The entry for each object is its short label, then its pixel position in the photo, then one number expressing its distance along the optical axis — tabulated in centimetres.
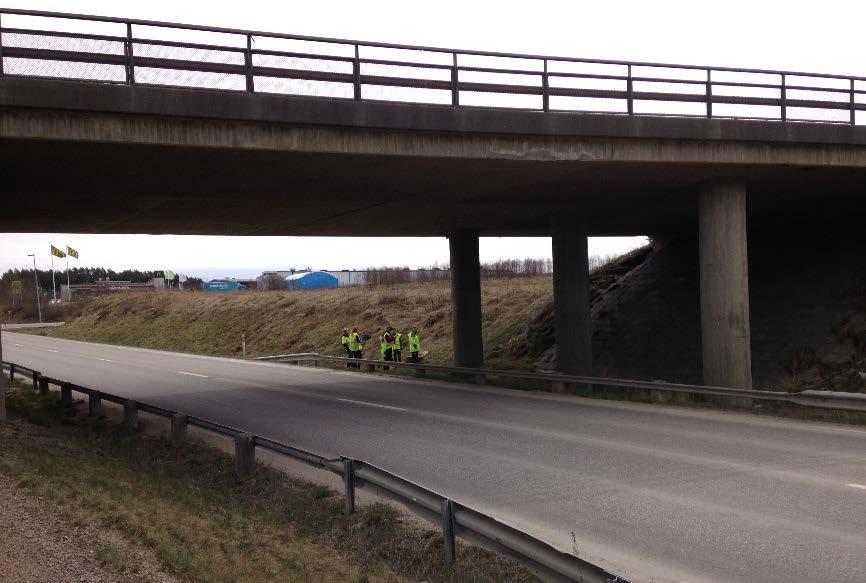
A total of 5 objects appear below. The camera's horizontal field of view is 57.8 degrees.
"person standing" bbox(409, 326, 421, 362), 2733
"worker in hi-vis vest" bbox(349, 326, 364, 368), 2927
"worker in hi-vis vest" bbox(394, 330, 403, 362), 2863
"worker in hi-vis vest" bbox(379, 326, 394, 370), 2792
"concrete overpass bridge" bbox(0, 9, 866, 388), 1314
